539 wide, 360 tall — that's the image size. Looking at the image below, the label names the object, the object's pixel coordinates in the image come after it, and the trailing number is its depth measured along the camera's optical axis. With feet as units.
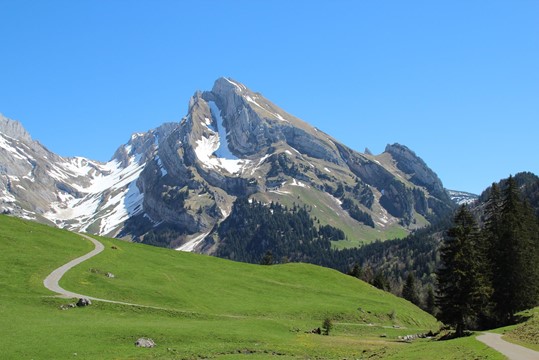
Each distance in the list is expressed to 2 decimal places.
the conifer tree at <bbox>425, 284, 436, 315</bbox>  489.67
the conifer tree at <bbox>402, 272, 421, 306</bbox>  531.50
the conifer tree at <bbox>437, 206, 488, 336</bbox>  198.29
